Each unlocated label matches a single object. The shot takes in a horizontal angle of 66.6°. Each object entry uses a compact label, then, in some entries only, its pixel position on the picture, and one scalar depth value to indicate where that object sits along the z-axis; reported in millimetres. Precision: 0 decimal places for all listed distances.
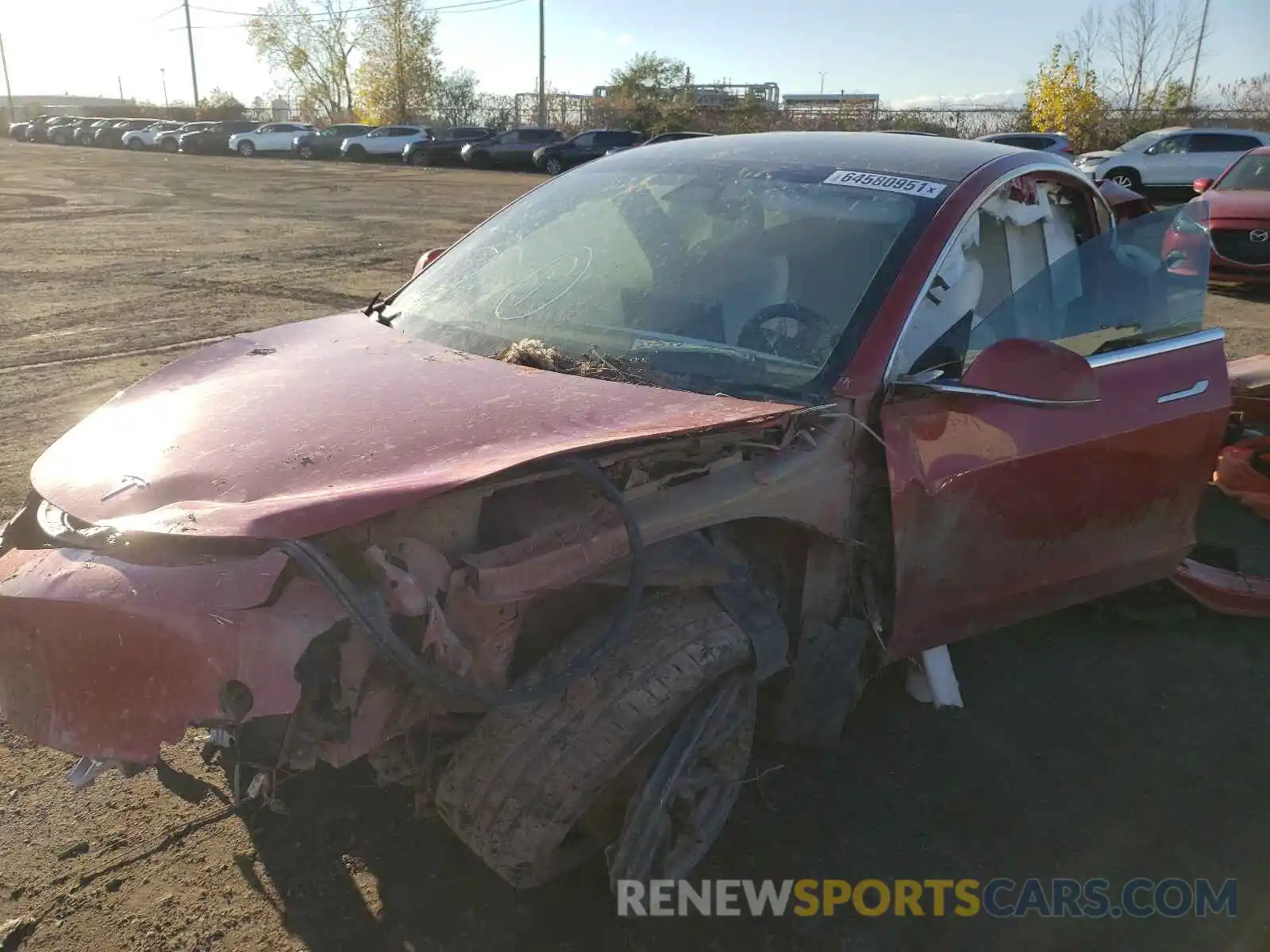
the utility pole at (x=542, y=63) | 41125
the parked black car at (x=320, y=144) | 38469
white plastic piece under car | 3006
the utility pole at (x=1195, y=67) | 38406
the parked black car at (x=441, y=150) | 32719
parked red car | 9695
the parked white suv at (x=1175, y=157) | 19469
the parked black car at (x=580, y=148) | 28266
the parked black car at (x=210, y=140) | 41719
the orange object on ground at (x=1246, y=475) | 4375
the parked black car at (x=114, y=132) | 47719
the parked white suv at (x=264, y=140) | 40188
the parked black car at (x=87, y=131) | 49009
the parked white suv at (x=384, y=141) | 35094
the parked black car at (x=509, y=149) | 30250
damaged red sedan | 1777
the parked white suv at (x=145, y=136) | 45312
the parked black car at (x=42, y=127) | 52750
